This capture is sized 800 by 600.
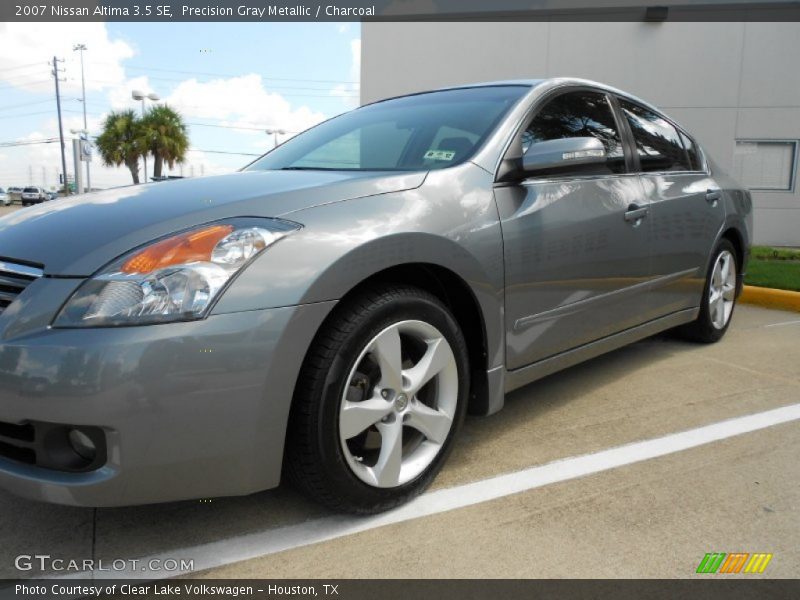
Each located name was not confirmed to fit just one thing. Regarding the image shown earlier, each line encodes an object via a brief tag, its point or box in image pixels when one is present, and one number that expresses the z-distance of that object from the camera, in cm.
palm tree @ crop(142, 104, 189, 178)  3381
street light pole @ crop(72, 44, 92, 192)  4031
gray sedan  159
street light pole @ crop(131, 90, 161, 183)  2572
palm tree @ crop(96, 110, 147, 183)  3444
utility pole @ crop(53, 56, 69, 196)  4284
